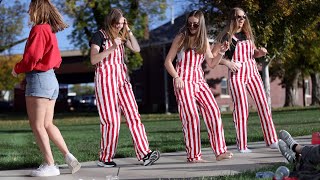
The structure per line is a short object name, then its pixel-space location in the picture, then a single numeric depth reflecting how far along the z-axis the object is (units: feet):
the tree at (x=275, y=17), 67.67
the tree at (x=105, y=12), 123.75
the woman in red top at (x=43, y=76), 20.43
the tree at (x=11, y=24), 132.57
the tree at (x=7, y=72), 182.39
